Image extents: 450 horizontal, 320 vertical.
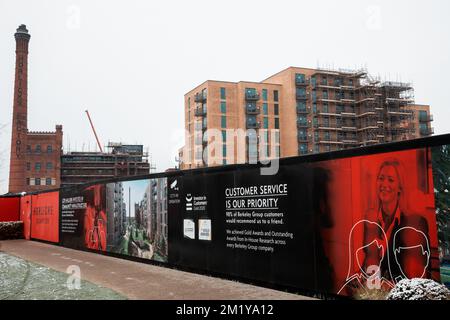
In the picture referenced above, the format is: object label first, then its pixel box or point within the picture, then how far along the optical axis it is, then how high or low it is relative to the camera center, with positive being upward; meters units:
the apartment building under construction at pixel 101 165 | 112.44 +9.39
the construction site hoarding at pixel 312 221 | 8.10 -0.56
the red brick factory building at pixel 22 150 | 87.69 +11.26
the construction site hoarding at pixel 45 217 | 26.50 -0.87
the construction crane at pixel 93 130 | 148.25 +23.92
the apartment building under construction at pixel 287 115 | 88.81 +16.48
